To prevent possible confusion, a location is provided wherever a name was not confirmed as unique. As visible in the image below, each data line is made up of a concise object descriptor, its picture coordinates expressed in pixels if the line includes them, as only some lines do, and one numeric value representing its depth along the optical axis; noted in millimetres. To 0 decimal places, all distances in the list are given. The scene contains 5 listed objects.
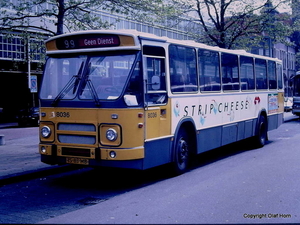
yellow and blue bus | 8203
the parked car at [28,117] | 29906
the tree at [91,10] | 13766
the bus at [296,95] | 28072
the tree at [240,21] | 22875
